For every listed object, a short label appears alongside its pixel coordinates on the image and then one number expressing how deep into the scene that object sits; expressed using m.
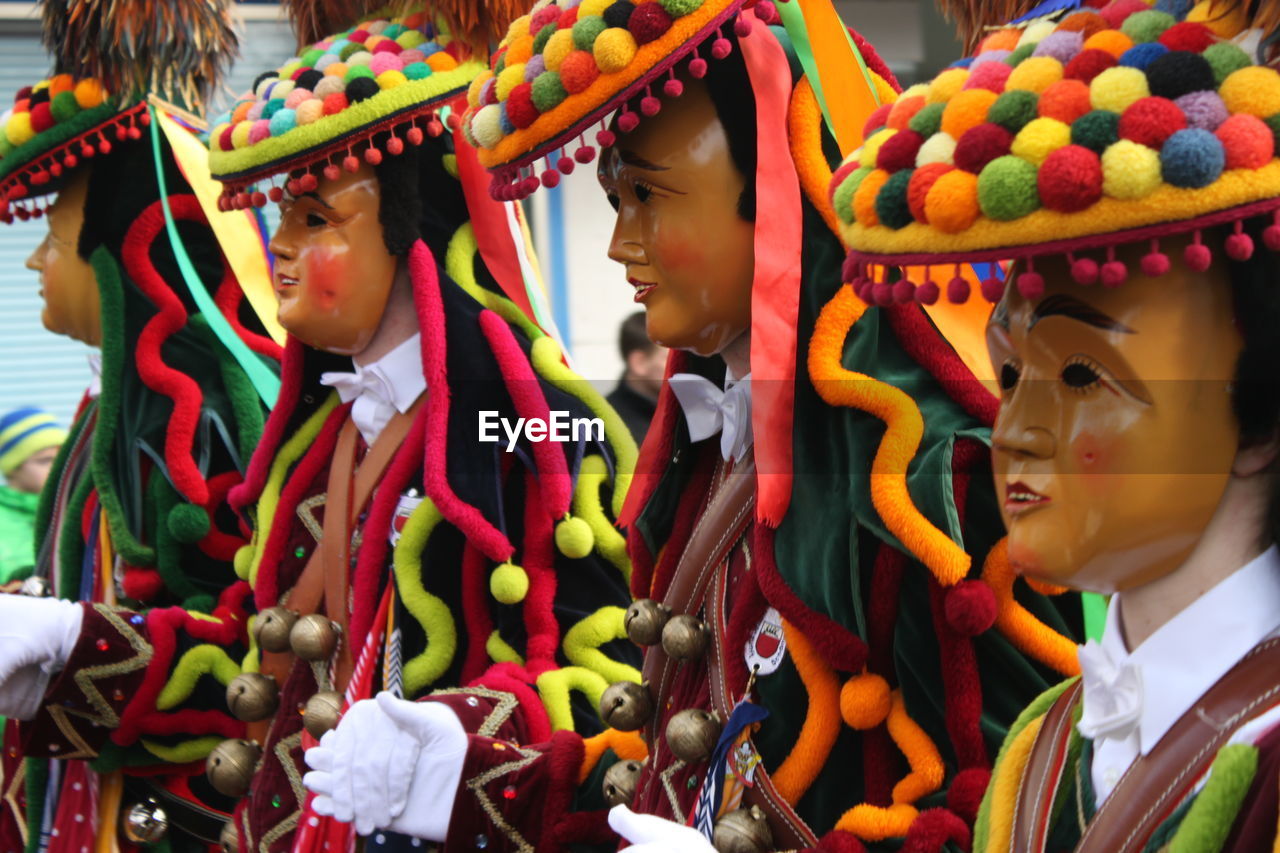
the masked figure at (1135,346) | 2.47
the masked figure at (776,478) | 2.80
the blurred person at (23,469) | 4.79
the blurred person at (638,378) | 4.97
